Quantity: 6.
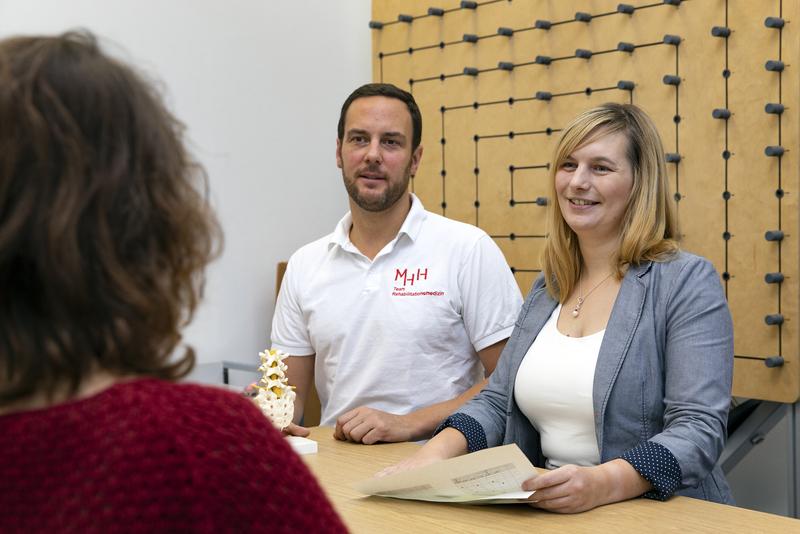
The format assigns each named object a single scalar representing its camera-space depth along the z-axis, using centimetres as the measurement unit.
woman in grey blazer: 179
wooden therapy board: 291
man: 258
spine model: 204
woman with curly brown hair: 65
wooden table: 148
